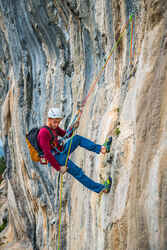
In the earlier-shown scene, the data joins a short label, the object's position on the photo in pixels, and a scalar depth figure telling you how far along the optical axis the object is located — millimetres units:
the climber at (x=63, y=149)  3941
